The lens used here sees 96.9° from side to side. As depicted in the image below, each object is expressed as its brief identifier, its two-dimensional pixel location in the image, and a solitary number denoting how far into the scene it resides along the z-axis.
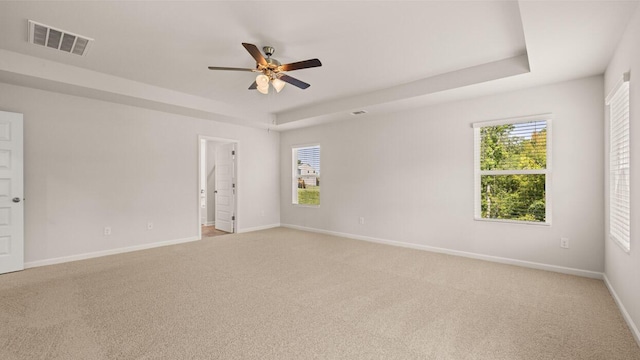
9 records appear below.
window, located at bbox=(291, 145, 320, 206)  6.56
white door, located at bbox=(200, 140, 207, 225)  7.87
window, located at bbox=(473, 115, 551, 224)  3.81
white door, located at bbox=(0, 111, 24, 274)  3.55
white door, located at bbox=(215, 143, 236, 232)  6.45
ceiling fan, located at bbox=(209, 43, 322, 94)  2.83
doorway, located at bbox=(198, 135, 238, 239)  6.40
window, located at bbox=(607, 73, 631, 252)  2.50
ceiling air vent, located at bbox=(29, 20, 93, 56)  2.77
